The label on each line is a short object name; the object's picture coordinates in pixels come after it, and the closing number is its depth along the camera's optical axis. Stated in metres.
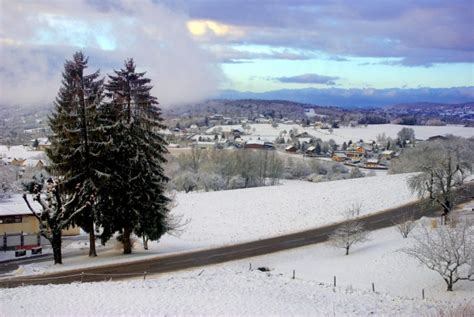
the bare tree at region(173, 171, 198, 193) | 89.00
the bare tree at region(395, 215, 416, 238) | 36.62
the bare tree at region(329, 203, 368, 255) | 34.44
